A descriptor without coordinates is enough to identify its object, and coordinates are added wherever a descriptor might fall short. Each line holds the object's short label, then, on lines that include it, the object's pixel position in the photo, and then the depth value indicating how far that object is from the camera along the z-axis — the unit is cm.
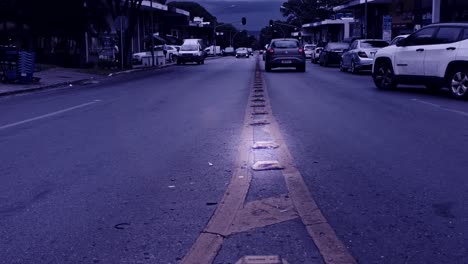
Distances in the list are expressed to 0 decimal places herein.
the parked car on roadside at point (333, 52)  3556
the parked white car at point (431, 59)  1465
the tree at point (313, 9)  8150
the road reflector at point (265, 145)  834
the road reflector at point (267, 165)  700
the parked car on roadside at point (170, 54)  5655
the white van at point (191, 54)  4762
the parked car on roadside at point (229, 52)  9181
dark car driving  2970
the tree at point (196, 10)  12453
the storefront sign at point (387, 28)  3262
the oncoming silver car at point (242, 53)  7569
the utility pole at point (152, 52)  4254
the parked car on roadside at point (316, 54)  4318
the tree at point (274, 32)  12730
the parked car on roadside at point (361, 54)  2708
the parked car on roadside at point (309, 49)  5362
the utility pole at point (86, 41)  3375
